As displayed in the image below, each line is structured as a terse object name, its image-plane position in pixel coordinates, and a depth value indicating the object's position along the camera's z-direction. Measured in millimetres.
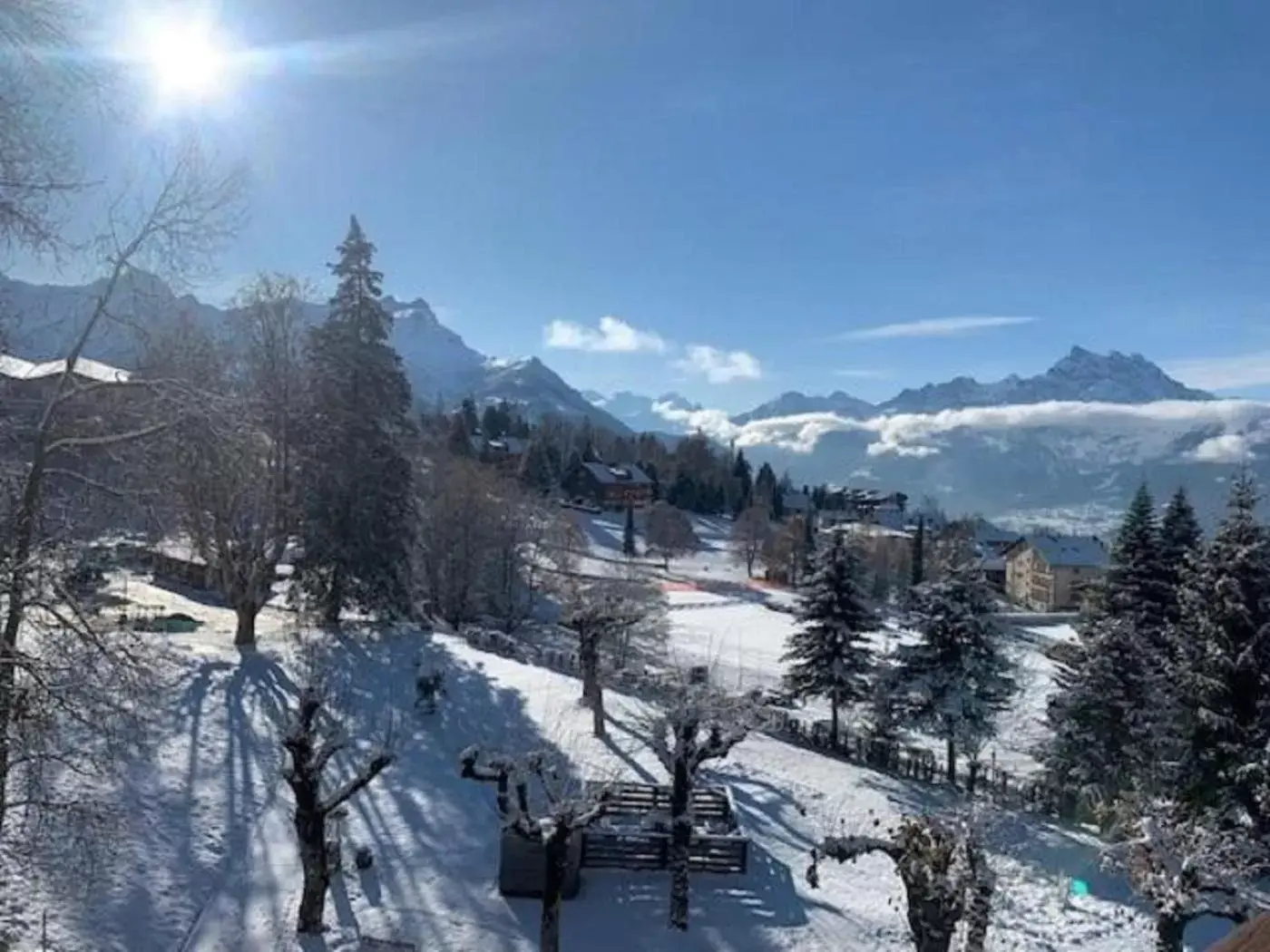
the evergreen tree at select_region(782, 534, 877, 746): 31406
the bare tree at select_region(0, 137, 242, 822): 6195
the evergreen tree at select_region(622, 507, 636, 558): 94688
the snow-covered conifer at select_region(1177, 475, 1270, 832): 19859
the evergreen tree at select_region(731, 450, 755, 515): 130875
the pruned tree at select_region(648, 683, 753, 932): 15062
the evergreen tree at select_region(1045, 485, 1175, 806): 23703
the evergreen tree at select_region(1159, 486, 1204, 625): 27641
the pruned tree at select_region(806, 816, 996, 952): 12547
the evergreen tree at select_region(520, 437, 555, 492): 109500
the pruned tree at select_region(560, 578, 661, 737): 23656
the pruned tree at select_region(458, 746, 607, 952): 12953
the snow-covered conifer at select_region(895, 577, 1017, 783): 27891
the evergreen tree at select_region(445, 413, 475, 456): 93500
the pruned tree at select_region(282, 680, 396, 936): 13000
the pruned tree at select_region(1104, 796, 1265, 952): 13336
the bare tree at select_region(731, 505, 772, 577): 91875
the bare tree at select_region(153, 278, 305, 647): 24438
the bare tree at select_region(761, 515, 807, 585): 88250
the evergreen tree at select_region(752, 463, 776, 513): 131250
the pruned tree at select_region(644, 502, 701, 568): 89312
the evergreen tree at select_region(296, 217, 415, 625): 29844
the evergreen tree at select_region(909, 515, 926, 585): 88325
